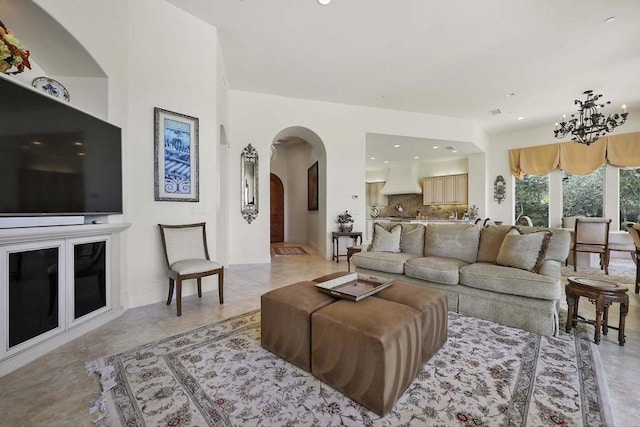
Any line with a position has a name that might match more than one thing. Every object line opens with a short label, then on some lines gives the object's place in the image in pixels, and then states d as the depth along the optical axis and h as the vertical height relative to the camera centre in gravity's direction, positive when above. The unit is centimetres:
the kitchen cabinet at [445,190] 833 +69
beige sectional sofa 237 -59
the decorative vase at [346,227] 586 -34
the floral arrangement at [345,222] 586 -23
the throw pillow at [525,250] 260 -39
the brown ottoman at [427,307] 186 -69
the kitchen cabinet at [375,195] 1034 +63
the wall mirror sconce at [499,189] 786 +65
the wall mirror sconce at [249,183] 527 +55
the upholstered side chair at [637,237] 310 -30
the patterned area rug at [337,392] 140 -106
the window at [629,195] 609 +37
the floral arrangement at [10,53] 177 +107
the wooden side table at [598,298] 211 -69
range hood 927 +108
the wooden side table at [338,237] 567 -56
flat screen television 185 +43
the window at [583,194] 657 +44
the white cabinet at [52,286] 184 -61
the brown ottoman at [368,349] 141 -78
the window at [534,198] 737 +36
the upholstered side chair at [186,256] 281 -52
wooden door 866 +4
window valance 605 +136
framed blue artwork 311 +66
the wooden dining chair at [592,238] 459 -46
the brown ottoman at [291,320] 179 -76
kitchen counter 756 -27
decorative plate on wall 231 +109
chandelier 449 +149
